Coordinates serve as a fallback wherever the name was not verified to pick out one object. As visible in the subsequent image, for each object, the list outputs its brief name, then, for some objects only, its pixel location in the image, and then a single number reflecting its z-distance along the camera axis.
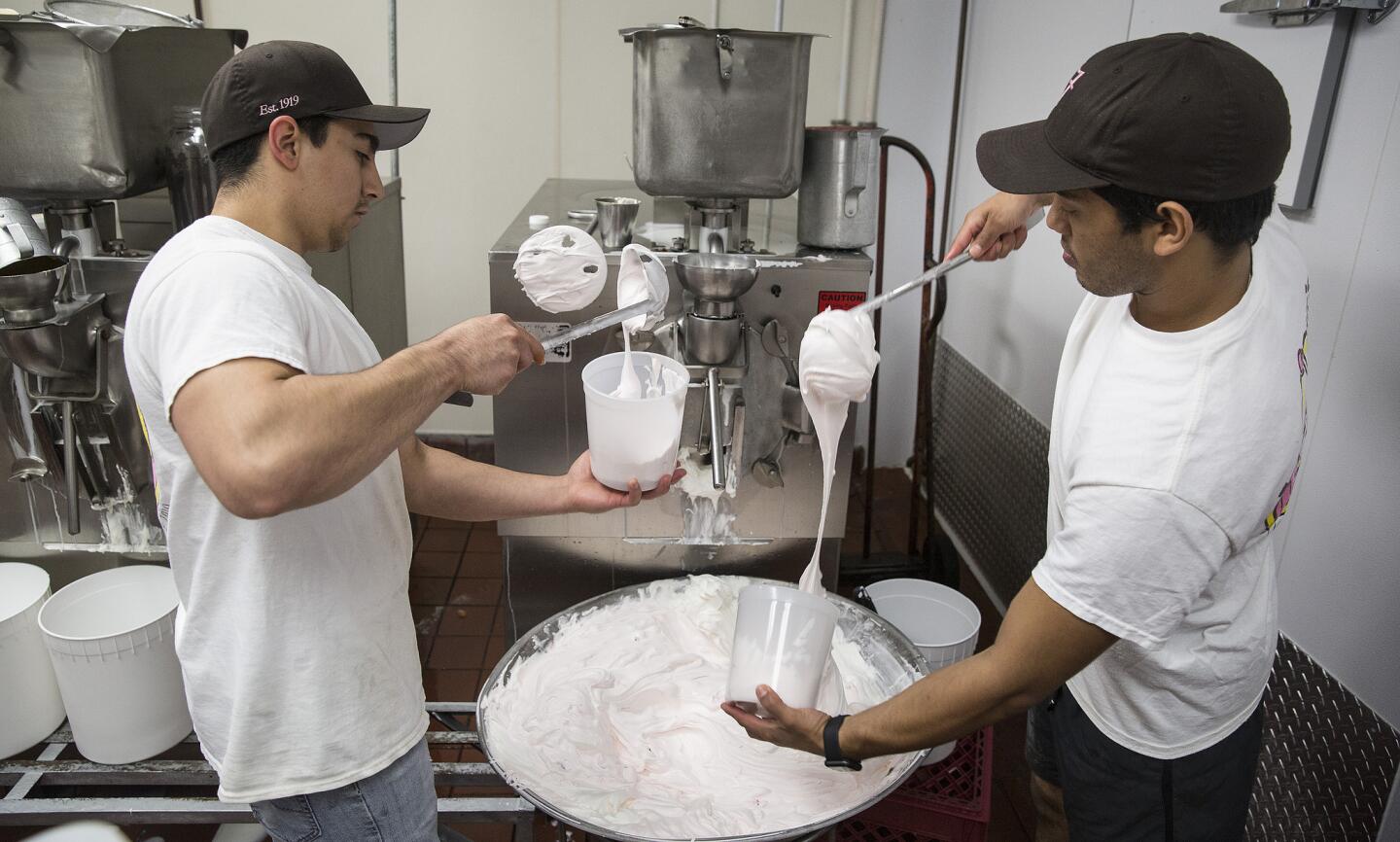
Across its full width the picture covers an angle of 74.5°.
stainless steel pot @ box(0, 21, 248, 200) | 1.91
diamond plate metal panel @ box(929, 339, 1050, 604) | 2.95
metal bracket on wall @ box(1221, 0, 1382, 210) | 1.57
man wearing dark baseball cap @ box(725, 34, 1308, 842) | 1.11
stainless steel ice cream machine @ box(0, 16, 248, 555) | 1.92
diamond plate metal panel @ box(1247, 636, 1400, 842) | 1.63
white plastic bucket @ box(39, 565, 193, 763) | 2.11
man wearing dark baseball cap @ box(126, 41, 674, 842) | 1.05
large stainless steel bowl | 1.77
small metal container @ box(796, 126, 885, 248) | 2.02
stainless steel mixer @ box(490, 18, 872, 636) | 1.86
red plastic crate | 1.82
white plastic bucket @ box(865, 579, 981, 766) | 2.39
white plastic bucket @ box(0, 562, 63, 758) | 2.19
